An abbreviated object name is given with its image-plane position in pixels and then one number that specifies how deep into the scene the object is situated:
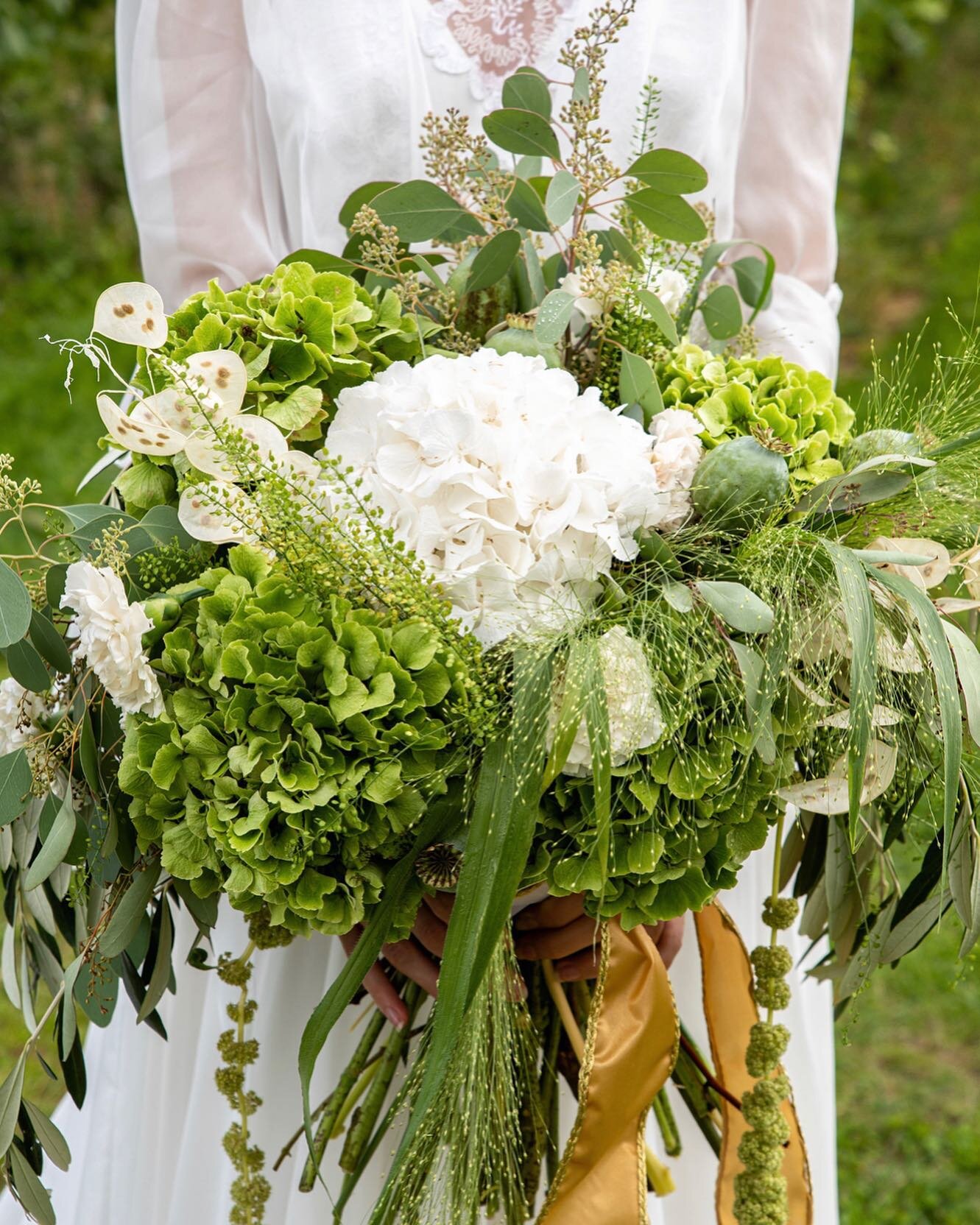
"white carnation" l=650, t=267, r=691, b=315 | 1.46
